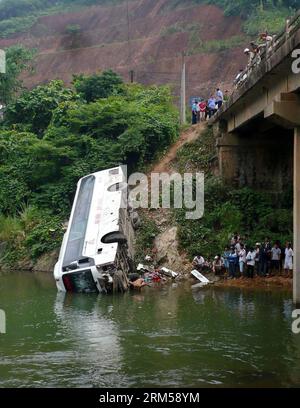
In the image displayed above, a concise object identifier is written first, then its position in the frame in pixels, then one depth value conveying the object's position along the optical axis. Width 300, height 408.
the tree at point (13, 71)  49.94
